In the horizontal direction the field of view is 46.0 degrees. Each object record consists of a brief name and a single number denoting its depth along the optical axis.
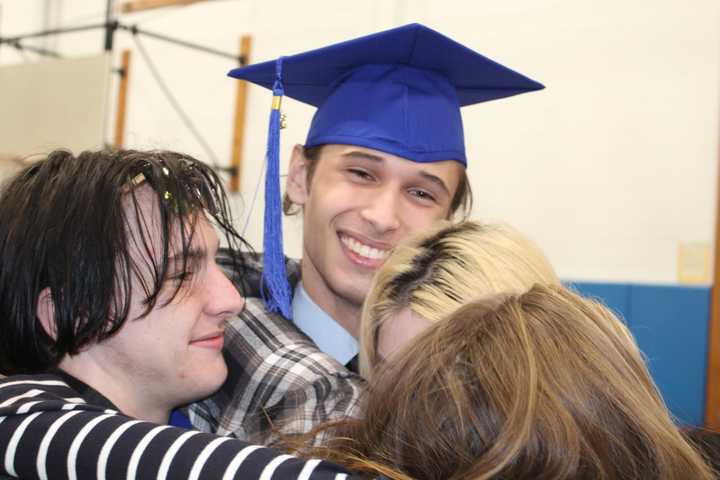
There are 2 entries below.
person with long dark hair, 1.12
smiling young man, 1.54
